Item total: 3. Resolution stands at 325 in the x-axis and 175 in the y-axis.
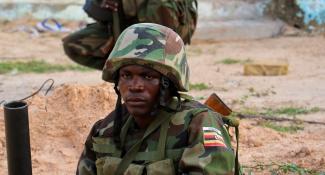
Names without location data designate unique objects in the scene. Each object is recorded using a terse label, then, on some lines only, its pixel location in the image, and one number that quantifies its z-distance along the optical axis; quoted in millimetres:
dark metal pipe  6285
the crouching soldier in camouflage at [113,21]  11711
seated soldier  5230
